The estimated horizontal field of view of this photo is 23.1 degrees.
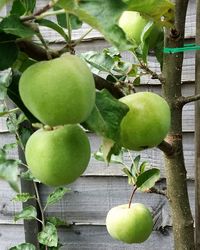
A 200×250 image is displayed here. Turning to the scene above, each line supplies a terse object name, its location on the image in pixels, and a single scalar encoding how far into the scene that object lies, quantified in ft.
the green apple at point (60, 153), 1.89
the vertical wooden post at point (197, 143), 3.04
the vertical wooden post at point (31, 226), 5.31
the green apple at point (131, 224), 3.24
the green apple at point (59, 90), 1.58
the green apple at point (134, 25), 2.88
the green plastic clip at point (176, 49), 2.72
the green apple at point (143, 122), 2.17
